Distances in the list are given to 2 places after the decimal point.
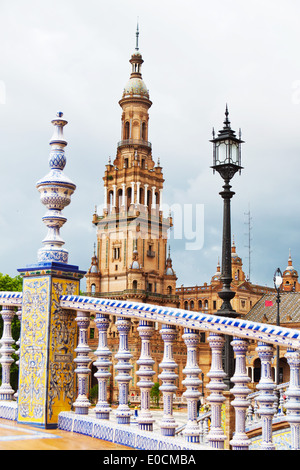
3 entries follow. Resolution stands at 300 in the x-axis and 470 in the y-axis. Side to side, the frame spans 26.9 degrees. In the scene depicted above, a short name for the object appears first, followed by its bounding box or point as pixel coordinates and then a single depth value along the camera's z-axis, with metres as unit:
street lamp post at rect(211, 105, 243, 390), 13.21
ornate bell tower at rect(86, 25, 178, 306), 69.44
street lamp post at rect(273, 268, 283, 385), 19.90
